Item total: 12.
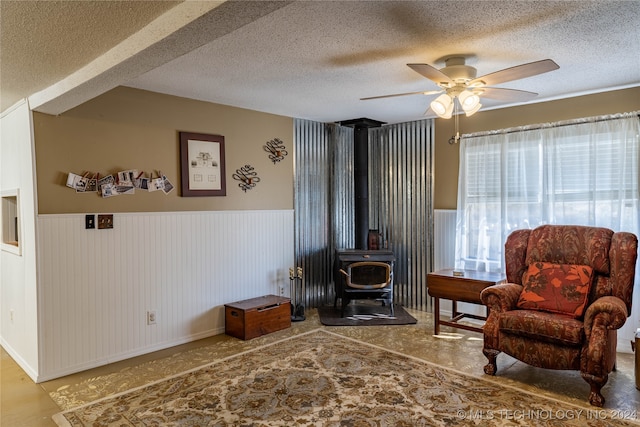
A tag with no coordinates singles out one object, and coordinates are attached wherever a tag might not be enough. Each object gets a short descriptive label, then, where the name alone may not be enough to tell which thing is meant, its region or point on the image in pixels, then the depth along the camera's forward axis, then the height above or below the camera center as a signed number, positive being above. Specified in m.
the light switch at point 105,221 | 3.37 -0.06
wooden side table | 3.68 -0.72
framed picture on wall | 3.90 +0.47
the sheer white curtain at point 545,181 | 3.64 +0.25
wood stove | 4.59 -0.73
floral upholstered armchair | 2.68 -0.68
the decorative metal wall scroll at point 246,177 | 4.37 +0.38
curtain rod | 3.64 +0.80
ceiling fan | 2.65 +0.83
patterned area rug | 2.49 -1.24
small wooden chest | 3.96 -1.04
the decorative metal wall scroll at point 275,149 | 4.65 +0.70
